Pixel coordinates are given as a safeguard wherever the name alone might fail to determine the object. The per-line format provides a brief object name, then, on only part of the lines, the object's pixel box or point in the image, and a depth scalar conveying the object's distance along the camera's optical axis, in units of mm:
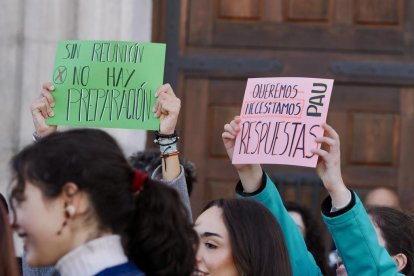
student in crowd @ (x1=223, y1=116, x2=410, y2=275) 3729
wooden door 6656
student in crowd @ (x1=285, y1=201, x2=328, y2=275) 5712
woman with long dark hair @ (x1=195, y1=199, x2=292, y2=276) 3826
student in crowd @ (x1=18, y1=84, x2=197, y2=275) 2766
